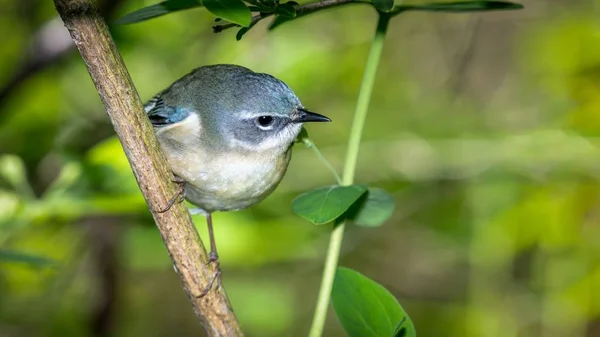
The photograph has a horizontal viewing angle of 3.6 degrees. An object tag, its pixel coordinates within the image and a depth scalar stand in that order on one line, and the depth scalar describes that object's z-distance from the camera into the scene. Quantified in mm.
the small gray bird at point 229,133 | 2695
